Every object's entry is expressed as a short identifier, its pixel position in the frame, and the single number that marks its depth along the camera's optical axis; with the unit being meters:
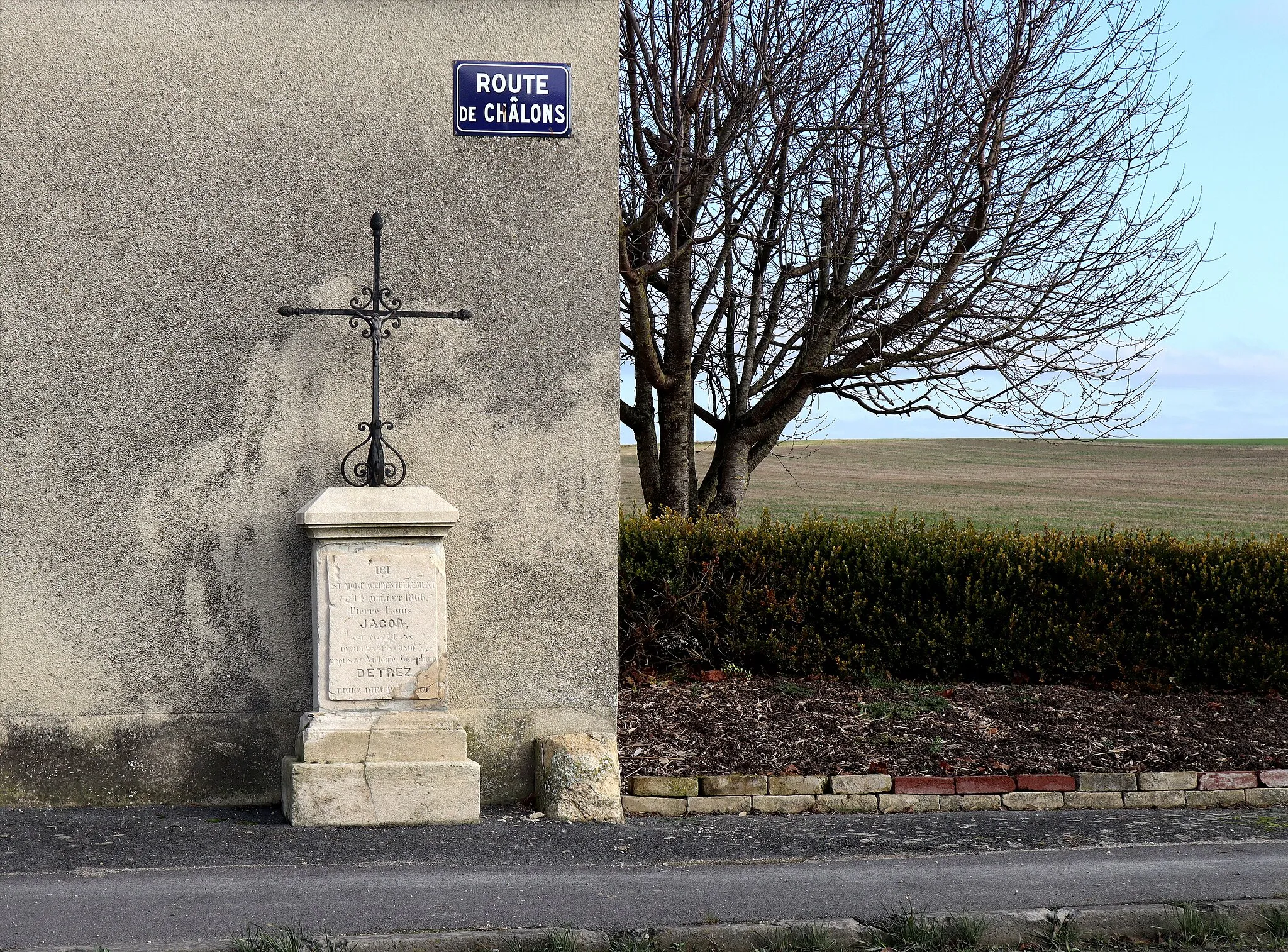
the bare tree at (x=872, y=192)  10.43
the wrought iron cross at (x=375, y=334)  6.24
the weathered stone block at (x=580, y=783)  6.27
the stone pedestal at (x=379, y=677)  6.00
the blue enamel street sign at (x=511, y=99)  6.52
